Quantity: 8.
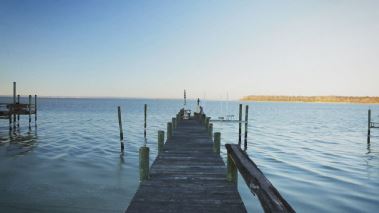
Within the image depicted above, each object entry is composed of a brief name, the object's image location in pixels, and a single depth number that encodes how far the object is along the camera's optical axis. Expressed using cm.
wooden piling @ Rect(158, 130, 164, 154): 1261
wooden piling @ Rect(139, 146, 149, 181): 786
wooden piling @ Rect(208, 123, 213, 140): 1745
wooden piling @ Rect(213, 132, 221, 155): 1173
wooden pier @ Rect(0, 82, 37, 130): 3169
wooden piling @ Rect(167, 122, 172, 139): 1630
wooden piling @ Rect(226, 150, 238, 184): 752
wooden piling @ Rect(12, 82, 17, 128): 3228
